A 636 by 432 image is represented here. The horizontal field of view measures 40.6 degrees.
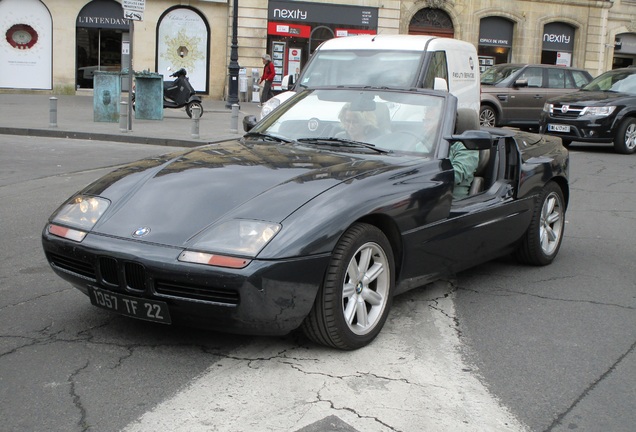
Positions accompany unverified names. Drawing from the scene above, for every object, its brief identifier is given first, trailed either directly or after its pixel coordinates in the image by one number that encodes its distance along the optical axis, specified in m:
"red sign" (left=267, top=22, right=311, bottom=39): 31.09
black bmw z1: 4.02
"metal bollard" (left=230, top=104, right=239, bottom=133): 18.38
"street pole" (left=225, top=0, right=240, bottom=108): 25.80
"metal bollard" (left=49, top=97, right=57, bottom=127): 17.25
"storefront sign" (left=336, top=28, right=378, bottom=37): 31.94
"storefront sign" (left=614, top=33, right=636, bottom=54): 37.75
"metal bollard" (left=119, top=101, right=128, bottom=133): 16.98
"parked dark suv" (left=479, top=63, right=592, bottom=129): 20.59
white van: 12.08
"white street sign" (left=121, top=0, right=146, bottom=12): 16.94
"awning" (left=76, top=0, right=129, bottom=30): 29.09
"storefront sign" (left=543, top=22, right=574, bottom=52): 35.44
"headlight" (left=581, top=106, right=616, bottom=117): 17.02
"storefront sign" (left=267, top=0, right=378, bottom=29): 30.97
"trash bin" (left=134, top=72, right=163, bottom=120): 20.08
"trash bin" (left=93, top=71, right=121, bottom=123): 18.86
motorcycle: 21.47
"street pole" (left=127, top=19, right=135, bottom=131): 16.83
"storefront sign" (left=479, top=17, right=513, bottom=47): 34.41
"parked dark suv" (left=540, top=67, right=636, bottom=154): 17.02
